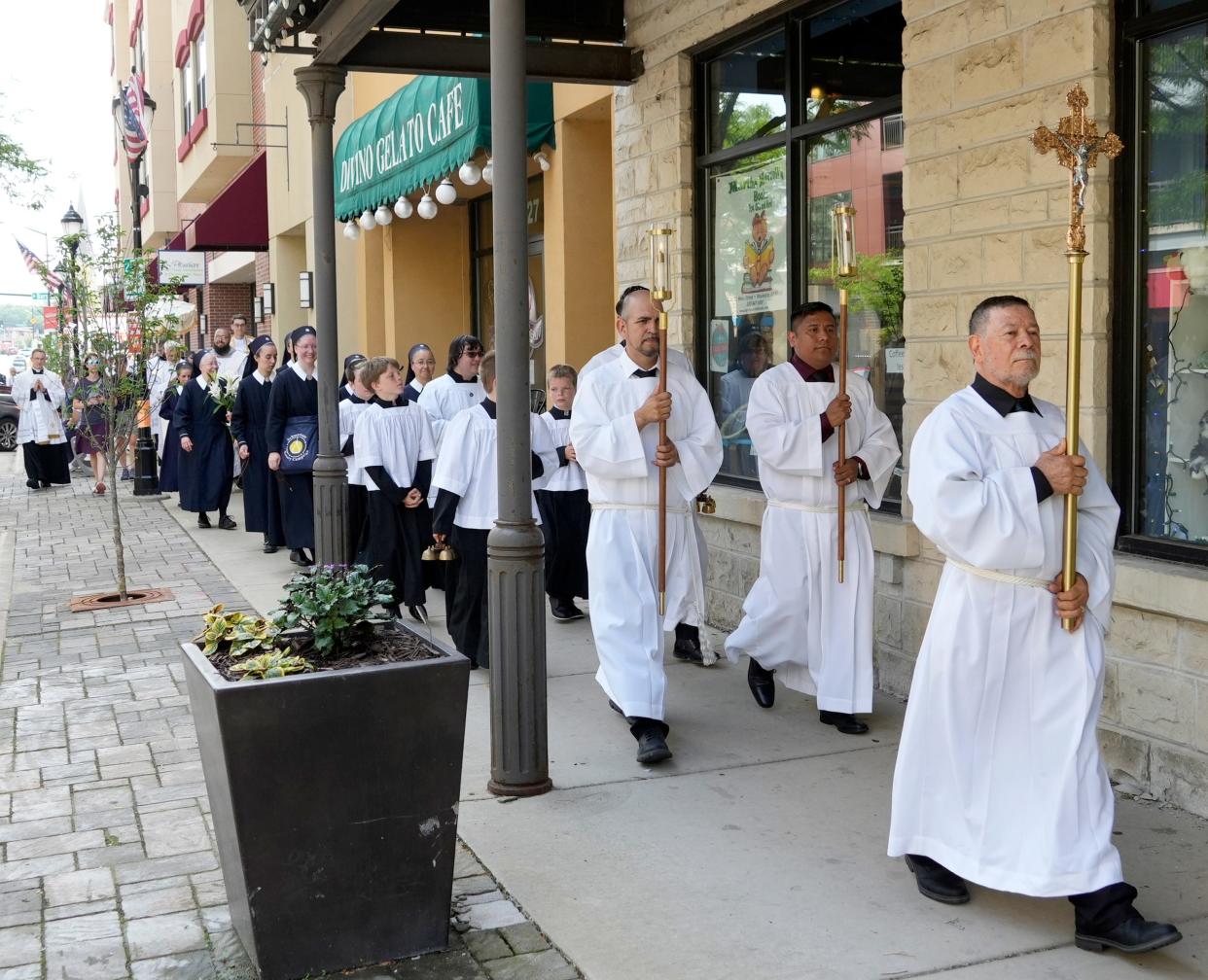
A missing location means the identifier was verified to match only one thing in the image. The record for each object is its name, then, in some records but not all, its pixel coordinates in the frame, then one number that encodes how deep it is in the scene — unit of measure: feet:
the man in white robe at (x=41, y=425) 65.16
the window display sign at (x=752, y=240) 27.61
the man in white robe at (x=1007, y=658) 13.65
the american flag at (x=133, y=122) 68.95
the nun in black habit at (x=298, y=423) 37.06
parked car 99.25
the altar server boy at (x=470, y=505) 25.59
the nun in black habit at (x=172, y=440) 52.37
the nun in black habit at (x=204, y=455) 48.98
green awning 36.28
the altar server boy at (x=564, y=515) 30.58
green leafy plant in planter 14.01
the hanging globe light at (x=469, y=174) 38.01
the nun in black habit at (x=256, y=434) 41.60
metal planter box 12.78
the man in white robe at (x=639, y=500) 20.36
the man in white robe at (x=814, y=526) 21.47
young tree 34.58
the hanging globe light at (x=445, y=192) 40.01
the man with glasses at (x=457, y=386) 31.40
